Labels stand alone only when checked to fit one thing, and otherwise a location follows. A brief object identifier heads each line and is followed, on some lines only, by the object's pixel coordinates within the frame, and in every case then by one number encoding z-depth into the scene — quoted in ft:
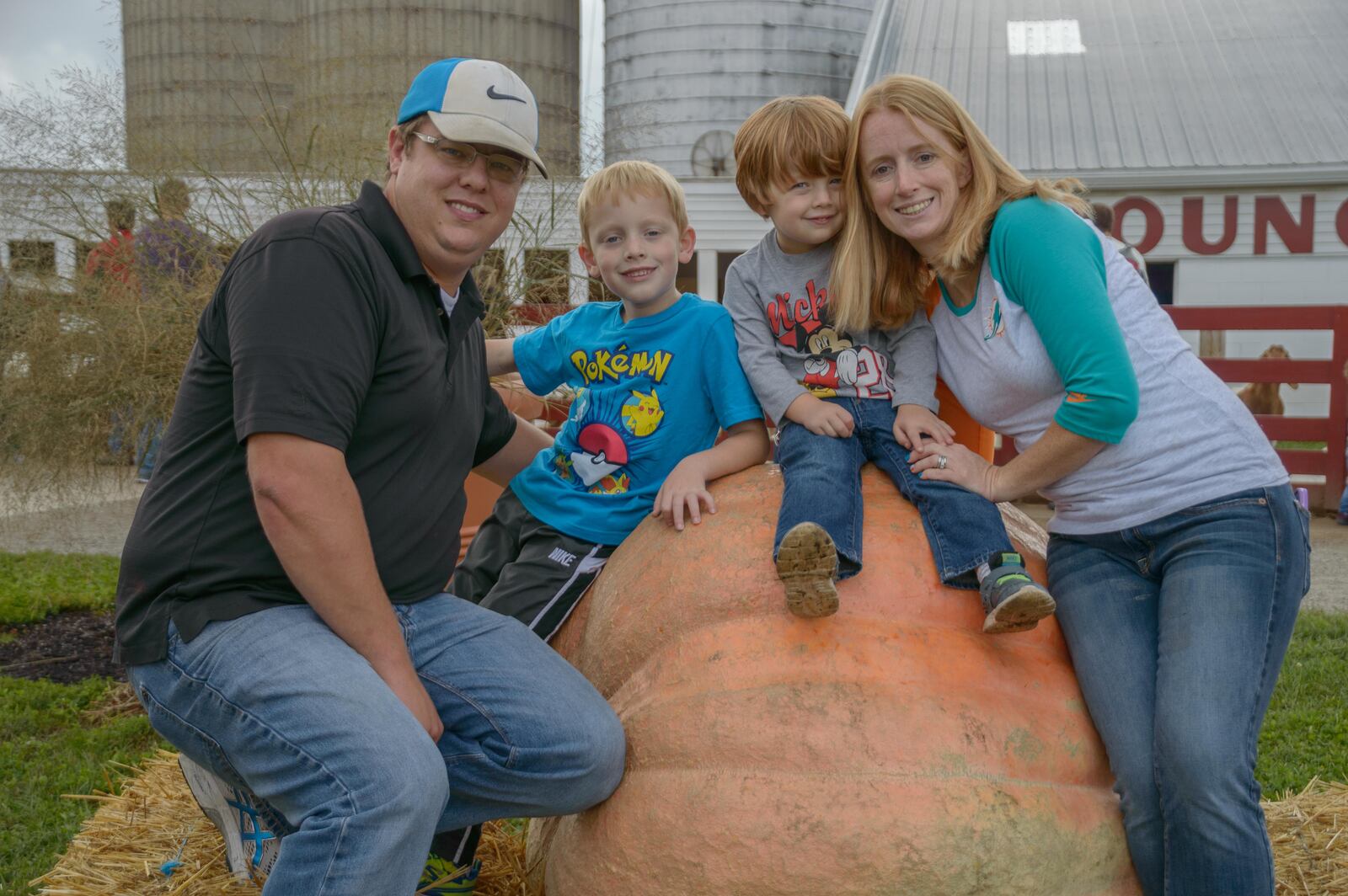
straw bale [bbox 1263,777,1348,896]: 10.55
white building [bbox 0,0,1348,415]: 51.11
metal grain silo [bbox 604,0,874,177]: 65.92
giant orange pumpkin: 7.38
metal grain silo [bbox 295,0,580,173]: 46.70
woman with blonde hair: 7.76
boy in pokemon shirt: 10.18
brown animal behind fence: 42.57
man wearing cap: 7.59
